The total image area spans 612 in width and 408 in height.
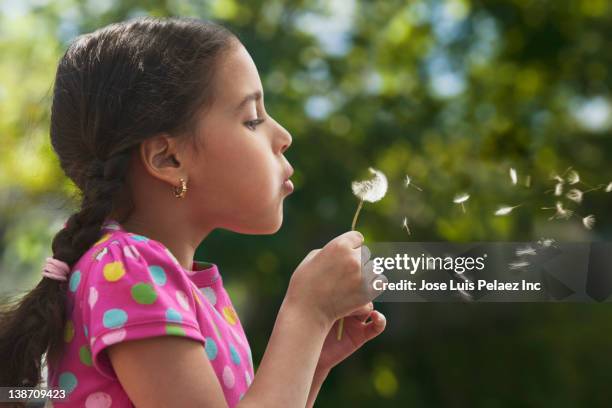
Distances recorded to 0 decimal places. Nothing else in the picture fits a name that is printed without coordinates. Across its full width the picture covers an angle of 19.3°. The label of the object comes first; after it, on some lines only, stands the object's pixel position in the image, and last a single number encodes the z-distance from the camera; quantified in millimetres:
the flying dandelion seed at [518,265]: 1525
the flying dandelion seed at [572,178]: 1633
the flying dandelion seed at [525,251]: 1529
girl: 1366
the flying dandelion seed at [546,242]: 1532
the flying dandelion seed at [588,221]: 1542
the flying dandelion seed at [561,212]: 1598
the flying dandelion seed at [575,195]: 1599
